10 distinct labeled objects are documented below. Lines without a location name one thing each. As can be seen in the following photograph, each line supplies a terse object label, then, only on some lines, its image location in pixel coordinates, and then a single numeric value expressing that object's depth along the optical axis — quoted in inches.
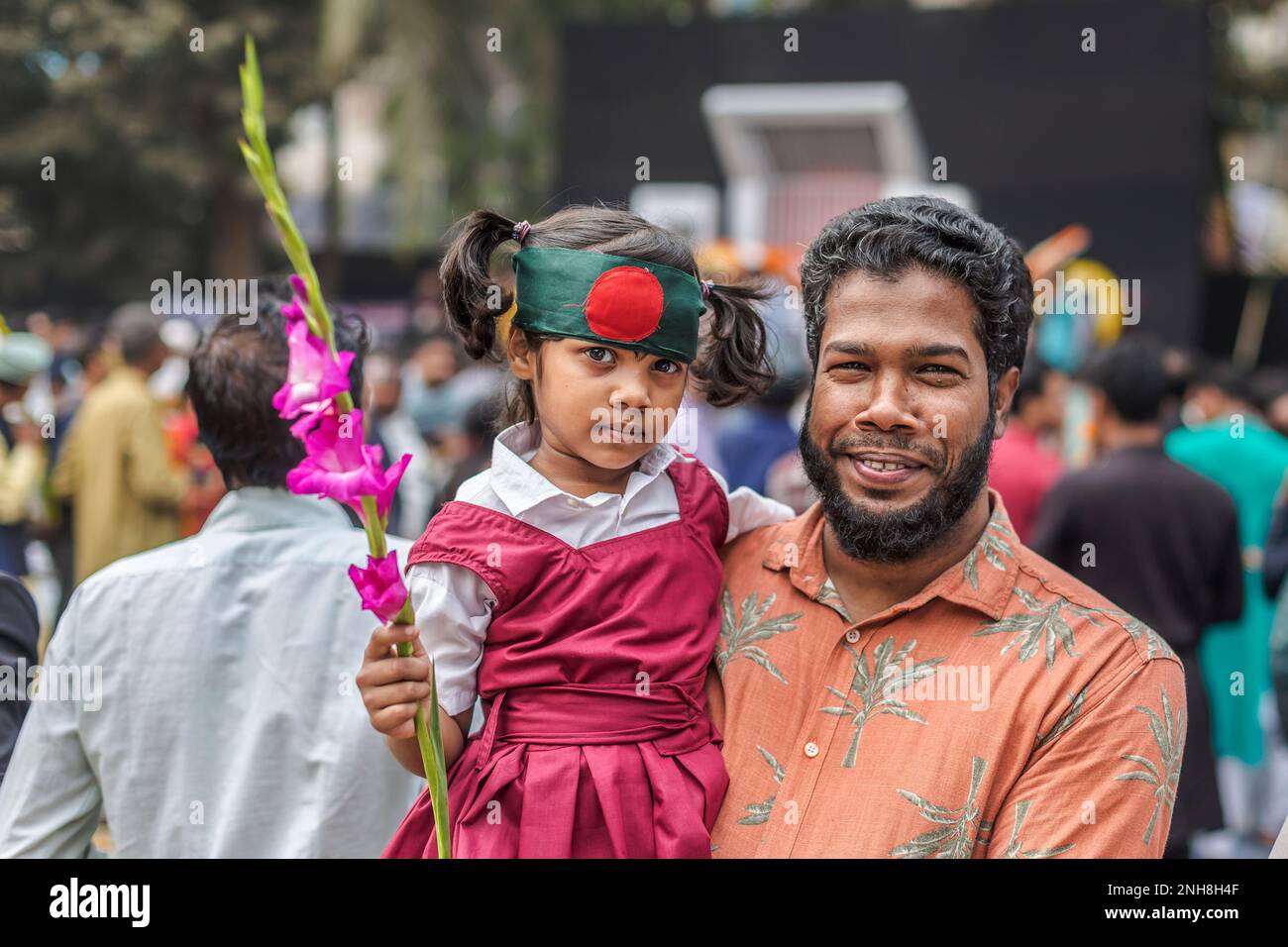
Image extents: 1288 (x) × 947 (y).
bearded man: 75.0
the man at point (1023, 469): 210.8
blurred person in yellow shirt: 252.4
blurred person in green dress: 227.8
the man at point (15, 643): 90.8
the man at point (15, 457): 241.3
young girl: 80.3
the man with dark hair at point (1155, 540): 181.9
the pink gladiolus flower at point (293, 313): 58.5
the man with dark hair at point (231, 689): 98.0
